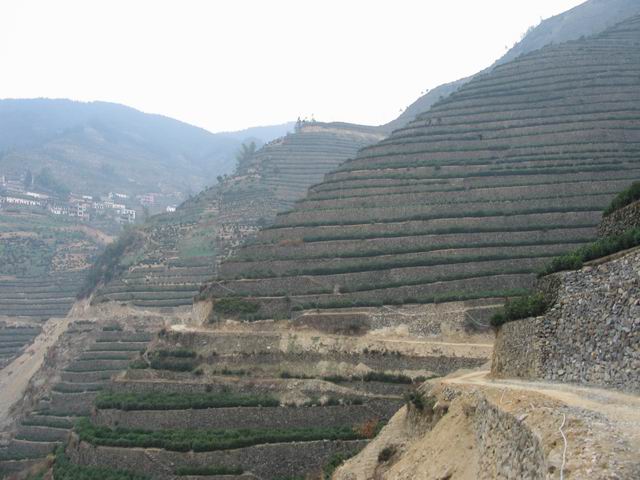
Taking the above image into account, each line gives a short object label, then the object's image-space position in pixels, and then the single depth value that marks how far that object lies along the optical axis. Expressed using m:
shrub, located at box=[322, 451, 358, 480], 26.45
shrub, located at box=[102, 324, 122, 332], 64.19
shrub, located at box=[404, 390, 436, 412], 20.95
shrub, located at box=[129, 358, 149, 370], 41.16
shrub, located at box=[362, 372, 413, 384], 36.75
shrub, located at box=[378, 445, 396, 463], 22.48
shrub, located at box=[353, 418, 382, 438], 32.53
